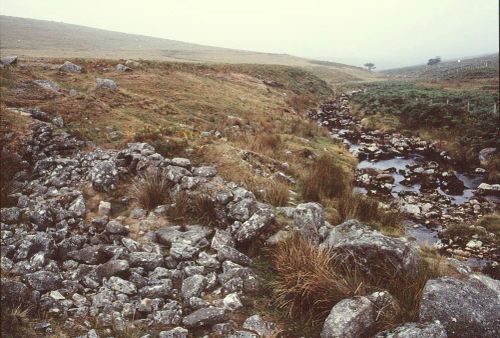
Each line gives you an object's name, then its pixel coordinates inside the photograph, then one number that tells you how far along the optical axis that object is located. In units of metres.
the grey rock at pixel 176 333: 4.45
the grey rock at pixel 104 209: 7.50
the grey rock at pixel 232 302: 5.11
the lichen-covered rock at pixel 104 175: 8.23
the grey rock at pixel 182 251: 6.15
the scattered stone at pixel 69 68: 18.80
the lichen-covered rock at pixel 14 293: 4.83
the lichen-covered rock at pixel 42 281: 5.21
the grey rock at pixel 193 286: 5.29
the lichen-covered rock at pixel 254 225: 6.67
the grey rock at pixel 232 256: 6.11
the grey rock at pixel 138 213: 7.53
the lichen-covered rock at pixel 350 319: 4.30
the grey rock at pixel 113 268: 5.58
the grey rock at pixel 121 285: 5.27
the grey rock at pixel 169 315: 4.80
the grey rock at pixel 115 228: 6.71
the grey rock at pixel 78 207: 7.20
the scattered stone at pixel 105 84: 16.61
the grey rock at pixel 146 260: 5.87
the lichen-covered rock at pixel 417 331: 4.00
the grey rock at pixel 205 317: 4.71
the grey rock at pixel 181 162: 9.10
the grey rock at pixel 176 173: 8.53
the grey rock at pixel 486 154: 15.12
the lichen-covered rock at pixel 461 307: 4.25
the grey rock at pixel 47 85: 13.66
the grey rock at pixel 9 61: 16.33
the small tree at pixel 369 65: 175.64
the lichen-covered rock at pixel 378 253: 5.35
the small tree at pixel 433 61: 151.38
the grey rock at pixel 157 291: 5.27
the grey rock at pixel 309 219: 6.64
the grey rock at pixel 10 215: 6.84
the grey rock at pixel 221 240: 6.46
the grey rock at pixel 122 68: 23.02
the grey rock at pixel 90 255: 5.96
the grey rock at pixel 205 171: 8.88
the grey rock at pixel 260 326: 4.63
